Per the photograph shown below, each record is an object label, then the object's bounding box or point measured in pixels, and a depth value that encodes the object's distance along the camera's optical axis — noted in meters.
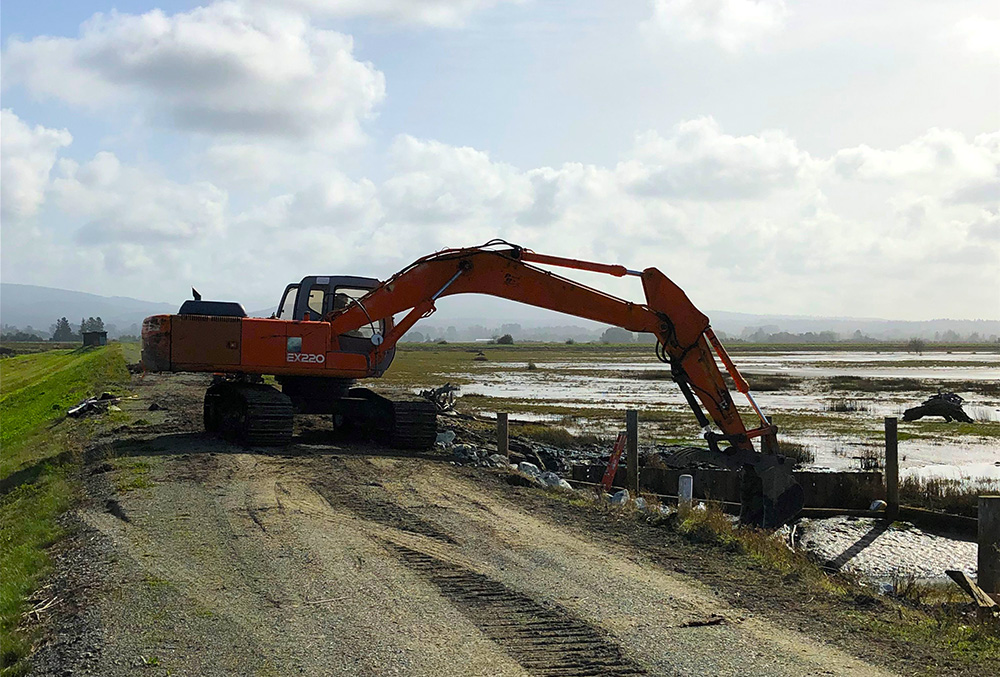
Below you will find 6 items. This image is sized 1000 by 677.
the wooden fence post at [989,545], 10.95
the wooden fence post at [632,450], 16.42
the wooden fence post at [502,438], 18.80
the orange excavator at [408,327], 15.32
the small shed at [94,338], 85.62
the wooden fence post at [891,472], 17.94
